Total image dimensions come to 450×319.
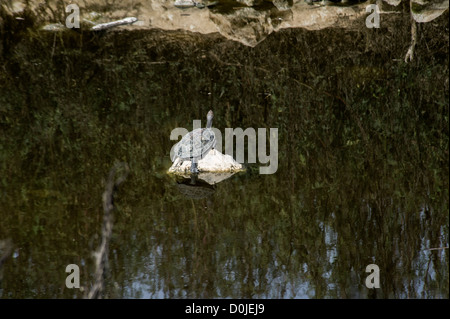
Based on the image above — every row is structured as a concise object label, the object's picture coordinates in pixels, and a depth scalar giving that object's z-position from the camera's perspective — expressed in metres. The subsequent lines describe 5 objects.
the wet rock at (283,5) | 11.90
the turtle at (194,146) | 6.50
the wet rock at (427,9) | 11.14
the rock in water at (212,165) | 6.66
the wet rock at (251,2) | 12.27
